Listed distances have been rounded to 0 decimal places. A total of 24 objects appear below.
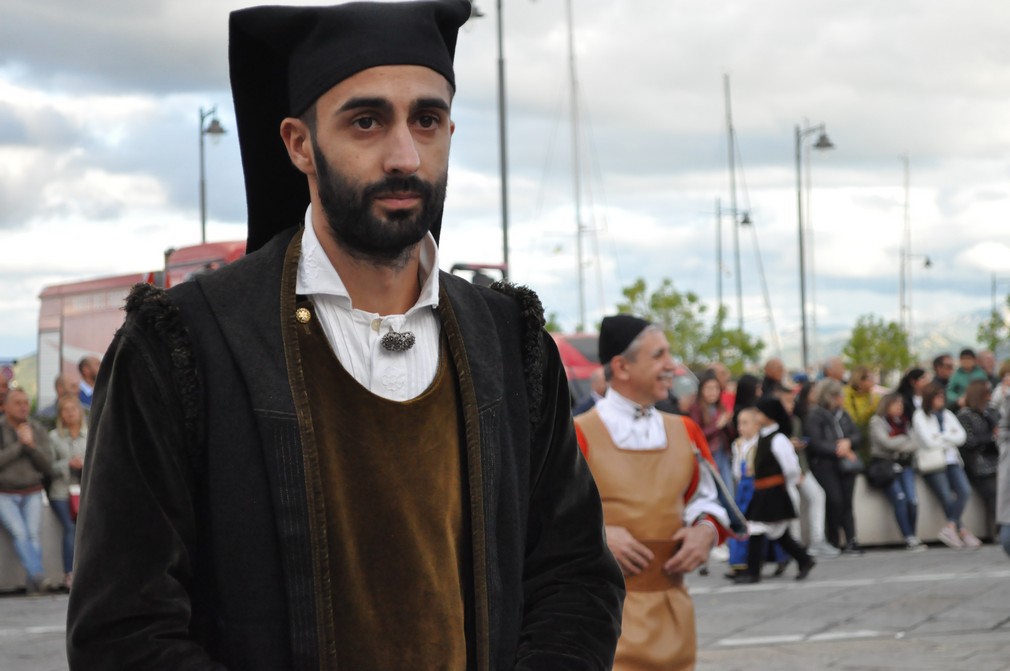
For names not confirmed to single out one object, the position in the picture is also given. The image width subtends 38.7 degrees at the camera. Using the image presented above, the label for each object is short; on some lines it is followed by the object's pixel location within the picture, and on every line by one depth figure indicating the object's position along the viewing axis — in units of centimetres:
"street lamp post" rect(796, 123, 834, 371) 3491
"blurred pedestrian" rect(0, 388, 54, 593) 1280
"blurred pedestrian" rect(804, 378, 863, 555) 1562
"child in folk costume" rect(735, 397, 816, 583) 1343
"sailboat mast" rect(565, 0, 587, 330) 3844
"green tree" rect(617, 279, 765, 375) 4534
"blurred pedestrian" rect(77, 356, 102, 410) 1419
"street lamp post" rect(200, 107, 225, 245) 2352
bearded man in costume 212
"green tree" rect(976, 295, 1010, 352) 6368
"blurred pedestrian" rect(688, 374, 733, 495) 1516
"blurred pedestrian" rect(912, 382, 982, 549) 1642
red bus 2334
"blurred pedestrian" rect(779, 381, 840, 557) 1545
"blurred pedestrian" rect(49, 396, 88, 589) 1303
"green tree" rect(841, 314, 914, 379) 6150
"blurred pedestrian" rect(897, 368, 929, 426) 1650
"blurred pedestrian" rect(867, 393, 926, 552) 1620
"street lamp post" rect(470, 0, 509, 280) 2247
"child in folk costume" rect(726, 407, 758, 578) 1374
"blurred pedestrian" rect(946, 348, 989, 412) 1820
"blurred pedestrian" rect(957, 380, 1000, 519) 1686
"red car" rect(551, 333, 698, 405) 2348
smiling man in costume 571
